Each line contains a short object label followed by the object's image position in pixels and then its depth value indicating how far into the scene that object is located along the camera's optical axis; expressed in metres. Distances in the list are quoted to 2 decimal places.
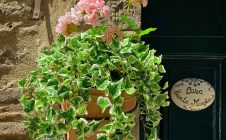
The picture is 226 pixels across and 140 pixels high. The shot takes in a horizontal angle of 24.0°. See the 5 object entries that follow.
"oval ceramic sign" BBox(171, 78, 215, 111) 3.16
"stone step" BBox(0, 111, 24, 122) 3.03
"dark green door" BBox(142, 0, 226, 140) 3.21
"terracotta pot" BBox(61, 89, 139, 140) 2.33
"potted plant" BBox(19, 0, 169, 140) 2.24
